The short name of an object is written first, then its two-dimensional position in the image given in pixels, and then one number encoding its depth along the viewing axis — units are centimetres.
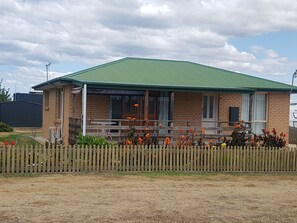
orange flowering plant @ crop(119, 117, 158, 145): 1647
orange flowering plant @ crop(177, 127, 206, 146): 1728
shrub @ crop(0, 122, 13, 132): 3541
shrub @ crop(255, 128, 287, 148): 1861
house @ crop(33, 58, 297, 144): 1969
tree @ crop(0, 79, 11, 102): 6310
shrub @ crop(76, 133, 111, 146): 1532
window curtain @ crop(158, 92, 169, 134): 2233
